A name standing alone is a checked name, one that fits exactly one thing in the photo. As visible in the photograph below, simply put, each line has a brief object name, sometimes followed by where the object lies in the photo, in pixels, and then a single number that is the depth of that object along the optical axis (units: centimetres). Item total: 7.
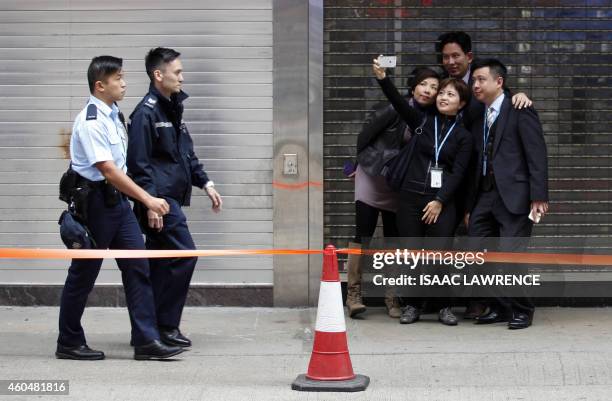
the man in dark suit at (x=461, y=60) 868
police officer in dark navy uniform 745
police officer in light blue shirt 707
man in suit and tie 822
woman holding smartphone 851
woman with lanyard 837
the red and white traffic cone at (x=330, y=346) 662
